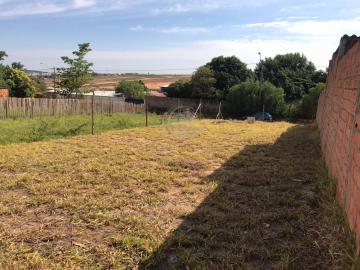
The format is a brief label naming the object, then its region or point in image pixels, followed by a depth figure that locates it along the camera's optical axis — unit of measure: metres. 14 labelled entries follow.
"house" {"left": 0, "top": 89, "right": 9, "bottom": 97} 27.97
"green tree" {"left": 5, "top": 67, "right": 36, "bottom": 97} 33.81
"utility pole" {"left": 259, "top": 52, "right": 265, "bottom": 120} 30.37
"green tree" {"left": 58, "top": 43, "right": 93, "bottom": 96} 34.47
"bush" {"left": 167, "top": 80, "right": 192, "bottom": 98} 37.69
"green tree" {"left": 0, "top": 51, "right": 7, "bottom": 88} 30.85
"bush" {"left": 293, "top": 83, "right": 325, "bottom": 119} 27.98
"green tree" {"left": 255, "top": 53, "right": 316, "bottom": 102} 35.72
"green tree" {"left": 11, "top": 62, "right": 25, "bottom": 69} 46.09
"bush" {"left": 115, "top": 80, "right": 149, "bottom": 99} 47.05
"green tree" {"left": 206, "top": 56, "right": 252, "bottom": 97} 37.31
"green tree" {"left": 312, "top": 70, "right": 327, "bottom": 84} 36.07
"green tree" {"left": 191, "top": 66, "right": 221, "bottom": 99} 35.88
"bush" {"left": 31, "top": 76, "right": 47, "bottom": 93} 41.47
